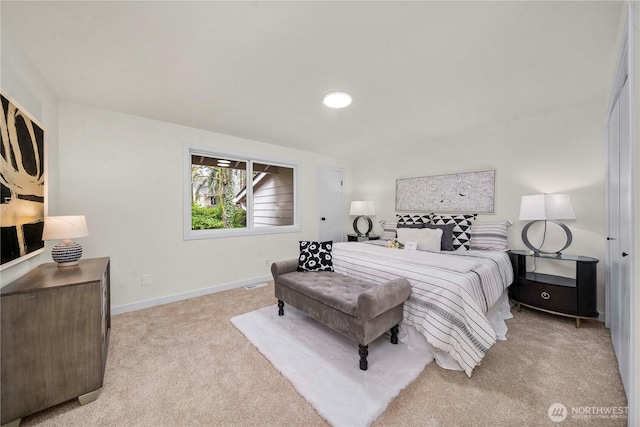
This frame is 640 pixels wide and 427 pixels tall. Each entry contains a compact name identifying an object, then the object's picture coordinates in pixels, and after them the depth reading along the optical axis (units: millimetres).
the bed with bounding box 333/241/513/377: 1800
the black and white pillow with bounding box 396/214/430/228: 3707
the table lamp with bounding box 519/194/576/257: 2582
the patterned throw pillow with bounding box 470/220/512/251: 3076
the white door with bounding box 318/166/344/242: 4789
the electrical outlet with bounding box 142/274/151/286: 2949
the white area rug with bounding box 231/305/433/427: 1487
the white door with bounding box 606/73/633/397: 1603
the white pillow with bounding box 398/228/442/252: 3152
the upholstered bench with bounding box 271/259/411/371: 1812
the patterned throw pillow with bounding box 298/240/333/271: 2801
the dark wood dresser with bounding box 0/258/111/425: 1342
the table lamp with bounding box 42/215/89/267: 1822
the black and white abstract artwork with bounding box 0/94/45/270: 1410
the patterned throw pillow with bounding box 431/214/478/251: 3199
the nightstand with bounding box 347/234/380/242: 4683
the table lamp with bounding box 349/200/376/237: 4656
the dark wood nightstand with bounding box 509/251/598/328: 2396
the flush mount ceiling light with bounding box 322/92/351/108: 2357
